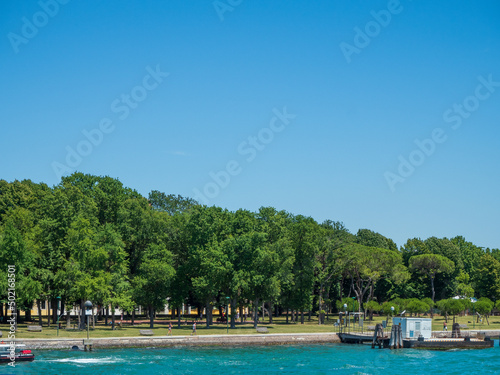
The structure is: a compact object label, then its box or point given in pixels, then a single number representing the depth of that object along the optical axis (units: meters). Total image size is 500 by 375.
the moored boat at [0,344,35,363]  50.62
